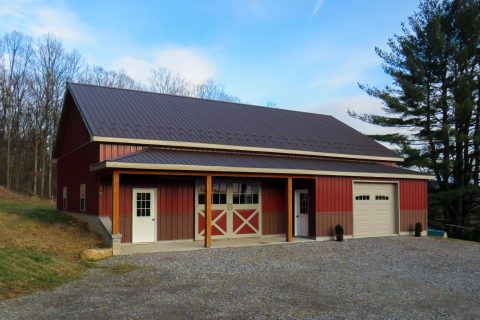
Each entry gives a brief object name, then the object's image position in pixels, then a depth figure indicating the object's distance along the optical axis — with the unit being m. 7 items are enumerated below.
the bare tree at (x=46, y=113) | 38.88
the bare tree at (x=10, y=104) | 38.00
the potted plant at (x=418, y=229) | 19.59
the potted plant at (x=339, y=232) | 17.22
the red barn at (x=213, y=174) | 15.30
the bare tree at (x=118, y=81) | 45.19
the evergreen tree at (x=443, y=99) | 26.36
